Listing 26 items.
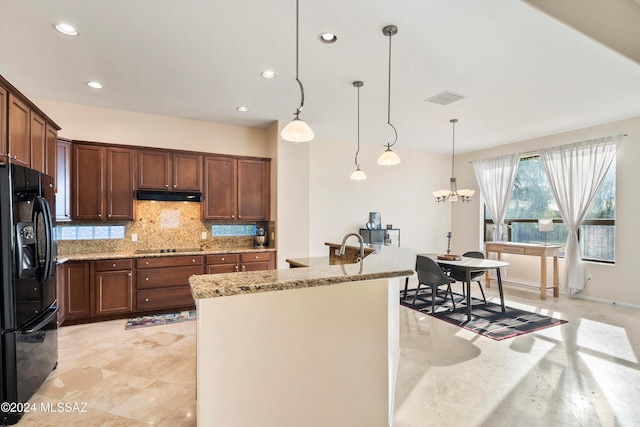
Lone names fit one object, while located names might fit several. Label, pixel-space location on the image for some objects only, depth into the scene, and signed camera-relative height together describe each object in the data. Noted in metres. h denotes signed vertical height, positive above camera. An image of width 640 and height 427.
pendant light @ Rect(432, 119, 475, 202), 4.98 +0.30
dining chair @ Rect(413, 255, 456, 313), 4.32 -0.87
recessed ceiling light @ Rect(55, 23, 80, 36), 2.52 +1.46
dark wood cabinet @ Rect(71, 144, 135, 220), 4.20 +0.37
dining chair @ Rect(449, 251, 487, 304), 4.60 -0.93
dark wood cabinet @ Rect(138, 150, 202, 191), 4.57 +0.59
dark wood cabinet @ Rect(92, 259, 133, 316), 4.07 -1.01
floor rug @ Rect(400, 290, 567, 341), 3.86 -1.43
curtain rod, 6.01 +1.14
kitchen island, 1.45 -0.70
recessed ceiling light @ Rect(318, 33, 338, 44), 2.63 +1.46
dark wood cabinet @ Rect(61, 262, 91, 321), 3.94 -1.02
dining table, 4.22 -0.71
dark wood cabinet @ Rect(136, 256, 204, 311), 4.31 -0.98
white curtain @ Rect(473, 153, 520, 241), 6.35 +0.60
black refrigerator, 2.17 -0.58
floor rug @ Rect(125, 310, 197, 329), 4.06 -1.46
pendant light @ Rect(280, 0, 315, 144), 2.12 +0.54
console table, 5.37 -0.70
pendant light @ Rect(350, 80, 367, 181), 3.90 +0.44
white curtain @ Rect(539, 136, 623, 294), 5.09 +0.52
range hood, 4.51 +0.21
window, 5.14 -0.04
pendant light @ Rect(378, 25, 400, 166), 3.16 +0.54
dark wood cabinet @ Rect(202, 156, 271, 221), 4.98 +0.36
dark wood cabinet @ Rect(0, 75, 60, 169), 2.60 +0.73
